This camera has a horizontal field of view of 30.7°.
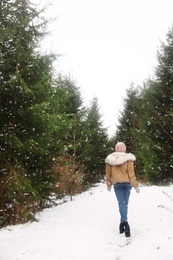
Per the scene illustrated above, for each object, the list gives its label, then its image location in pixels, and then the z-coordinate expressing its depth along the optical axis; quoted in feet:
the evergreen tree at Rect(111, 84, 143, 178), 95.45
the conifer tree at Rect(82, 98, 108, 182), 87.21
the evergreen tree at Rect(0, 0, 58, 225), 29.66
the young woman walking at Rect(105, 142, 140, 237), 25.26
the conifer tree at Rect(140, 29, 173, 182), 55.06
